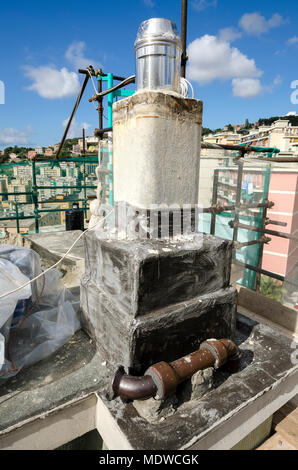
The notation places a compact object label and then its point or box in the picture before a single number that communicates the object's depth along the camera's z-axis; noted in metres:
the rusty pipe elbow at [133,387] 1.37
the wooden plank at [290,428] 1.84
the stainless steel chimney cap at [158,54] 1.76
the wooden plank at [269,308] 2.85
